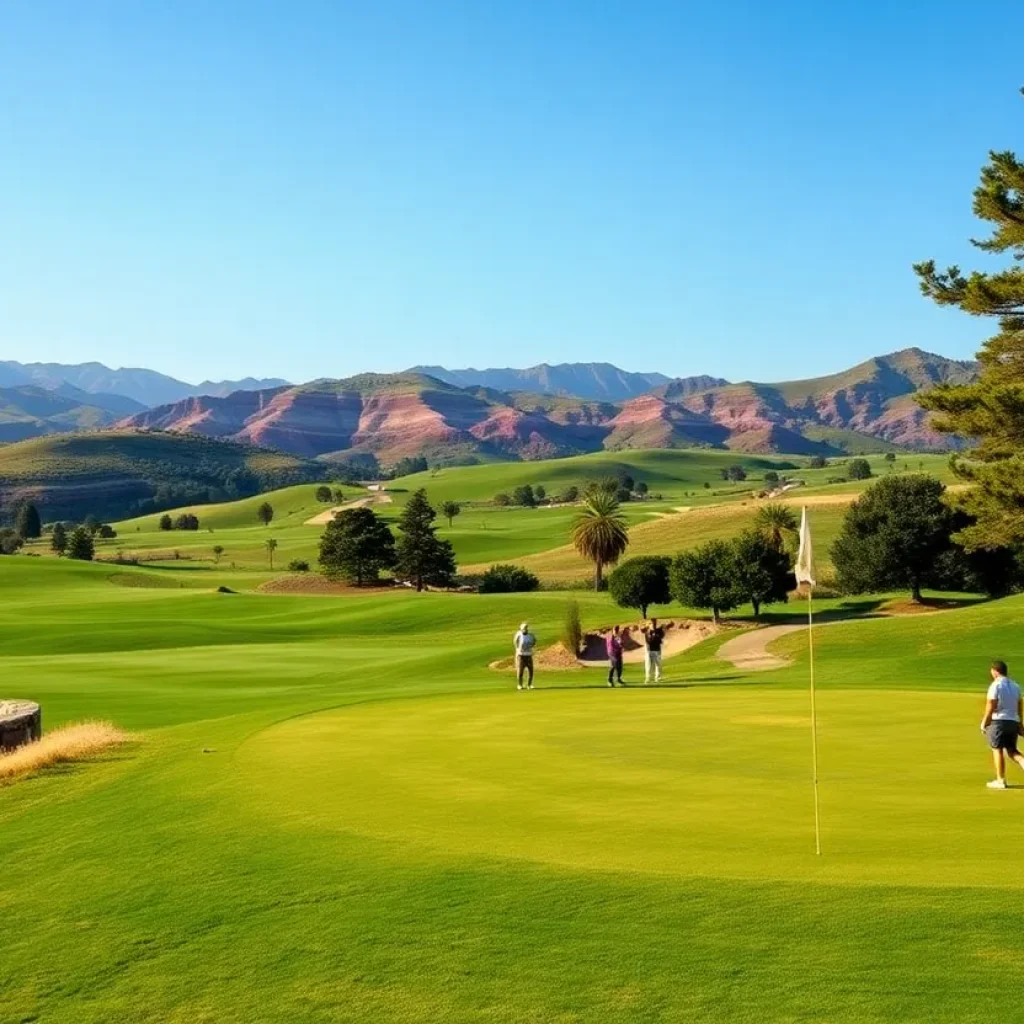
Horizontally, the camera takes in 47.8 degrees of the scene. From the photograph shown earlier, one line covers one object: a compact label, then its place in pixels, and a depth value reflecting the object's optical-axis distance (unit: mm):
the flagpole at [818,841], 12523
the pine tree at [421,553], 100188
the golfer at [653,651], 37875
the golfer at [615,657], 35344
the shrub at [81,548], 136750
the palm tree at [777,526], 75188
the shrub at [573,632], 48906
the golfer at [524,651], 34531
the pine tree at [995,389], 41688
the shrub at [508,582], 97125
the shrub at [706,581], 57875
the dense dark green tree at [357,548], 100188
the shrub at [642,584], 64625
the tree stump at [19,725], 25119
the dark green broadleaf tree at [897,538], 64250
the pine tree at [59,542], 148425
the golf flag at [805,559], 14297
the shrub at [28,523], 182375
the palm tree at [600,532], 86125
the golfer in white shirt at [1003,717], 16828
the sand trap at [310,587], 98750
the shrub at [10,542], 161600
